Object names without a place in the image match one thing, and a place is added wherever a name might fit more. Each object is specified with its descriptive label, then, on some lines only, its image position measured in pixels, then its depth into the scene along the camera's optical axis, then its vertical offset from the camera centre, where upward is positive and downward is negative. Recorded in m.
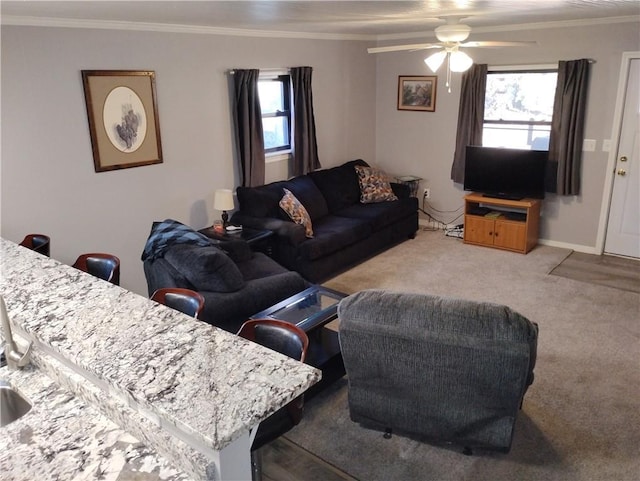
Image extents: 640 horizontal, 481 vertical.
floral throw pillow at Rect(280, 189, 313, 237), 5.28 -1.01
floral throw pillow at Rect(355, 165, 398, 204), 6.36 -0.95
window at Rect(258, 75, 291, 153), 5.64 -0.02
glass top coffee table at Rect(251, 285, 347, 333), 3.52 -1.39
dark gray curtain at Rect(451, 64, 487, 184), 6.05 -0.08
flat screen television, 5.76 -0.74
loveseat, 3.53 -1.15
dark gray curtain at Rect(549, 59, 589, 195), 5.42 -0.20
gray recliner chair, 2.43 -1.23
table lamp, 4.92 -0.82
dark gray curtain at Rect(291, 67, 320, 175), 5.77 -0.17
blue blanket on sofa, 3.81 -0.92
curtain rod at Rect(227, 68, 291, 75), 5.45 +0.40
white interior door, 5.27 -0.83
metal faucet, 1.77 -0.79
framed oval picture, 4.13 -0.05
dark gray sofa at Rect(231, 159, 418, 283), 5.03 -1.17
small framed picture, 6.53 +0.17
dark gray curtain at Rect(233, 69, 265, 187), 5.13 -0.15
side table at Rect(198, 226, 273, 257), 4.83 -1.15
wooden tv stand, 5.82 -1.31
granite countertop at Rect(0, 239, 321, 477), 1.27 -0.69
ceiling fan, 4.02 +0.48
